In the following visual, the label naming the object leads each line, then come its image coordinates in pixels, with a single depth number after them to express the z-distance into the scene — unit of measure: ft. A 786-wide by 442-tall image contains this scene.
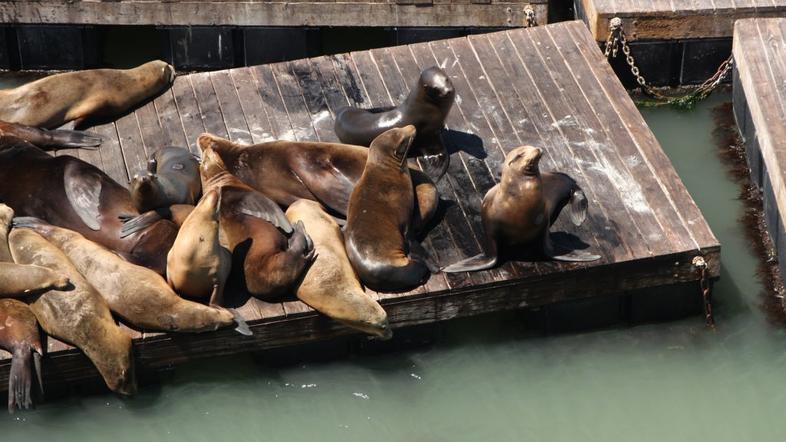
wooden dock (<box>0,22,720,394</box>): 50.08
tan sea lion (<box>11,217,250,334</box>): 48.06
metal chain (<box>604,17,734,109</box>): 66.08
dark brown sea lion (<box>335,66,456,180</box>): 54.90
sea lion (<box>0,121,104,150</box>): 57.62
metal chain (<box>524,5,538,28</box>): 68.28
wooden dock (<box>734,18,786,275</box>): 56.54
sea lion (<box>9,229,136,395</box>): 47.62
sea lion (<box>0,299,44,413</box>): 47.62
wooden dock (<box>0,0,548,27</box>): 68.80
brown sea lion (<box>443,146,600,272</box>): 49.55
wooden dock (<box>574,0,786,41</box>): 65.82
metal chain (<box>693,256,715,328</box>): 51.24
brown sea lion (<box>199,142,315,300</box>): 48.75
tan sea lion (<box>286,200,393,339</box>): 48.60
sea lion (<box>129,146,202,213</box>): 51.42
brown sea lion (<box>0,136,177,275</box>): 50.42
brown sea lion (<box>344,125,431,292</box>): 49.34
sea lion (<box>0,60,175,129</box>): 59.00
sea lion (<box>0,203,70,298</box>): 47.75
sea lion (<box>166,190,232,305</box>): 47.88
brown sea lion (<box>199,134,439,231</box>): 52.85
